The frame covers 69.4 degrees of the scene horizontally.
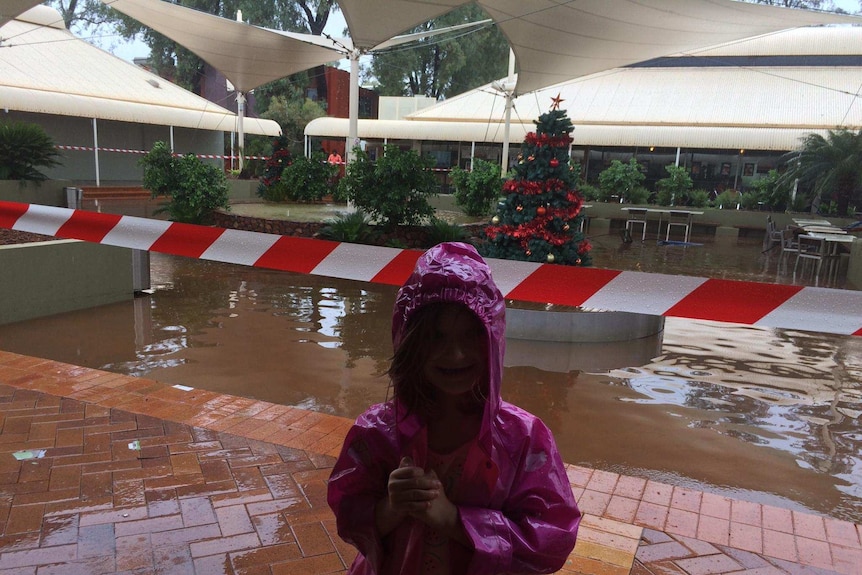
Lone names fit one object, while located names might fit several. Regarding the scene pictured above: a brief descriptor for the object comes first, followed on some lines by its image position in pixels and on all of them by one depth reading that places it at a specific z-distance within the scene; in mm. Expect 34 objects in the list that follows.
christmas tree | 7160
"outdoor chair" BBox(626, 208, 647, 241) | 16312
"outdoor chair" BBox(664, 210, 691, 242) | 18875
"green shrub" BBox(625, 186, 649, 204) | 20984
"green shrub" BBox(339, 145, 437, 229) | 10609
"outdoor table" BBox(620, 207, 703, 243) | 16141
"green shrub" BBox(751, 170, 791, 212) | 19859
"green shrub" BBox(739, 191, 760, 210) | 20531
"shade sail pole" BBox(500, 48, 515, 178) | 18266
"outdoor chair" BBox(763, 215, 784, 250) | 14570
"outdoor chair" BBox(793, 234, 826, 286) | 12031
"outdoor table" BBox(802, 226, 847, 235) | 13169
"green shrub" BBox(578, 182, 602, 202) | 20938
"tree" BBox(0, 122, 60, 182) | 11547
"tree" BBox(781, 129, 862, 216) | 18172
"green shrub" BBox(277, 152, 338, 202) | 15500
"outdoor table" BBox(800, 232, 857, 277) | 11545
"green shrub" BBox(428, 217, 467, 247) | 10758
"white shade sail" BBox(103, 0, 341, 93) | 15422
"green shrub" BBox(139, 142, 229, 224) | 12758
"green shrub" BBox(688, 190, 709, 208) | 20734
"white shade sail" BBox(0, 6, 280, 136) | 19578
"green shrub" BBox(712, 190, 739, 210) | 20766
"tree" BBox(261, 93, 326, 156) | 32906
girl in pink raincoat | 1096
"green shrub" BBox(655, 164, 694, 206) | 20719
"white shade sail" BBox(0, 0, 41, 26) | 10356
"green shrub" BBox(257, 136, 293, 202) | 17047
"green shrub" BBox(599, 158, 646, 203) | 20766
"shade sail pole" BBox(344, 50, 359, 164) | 13875
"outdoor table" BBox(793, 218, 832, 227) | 15072
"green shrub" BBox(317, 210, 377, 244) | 10578
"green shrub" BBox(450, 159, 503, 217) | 15445
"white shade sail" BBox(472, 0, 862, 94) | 10977
